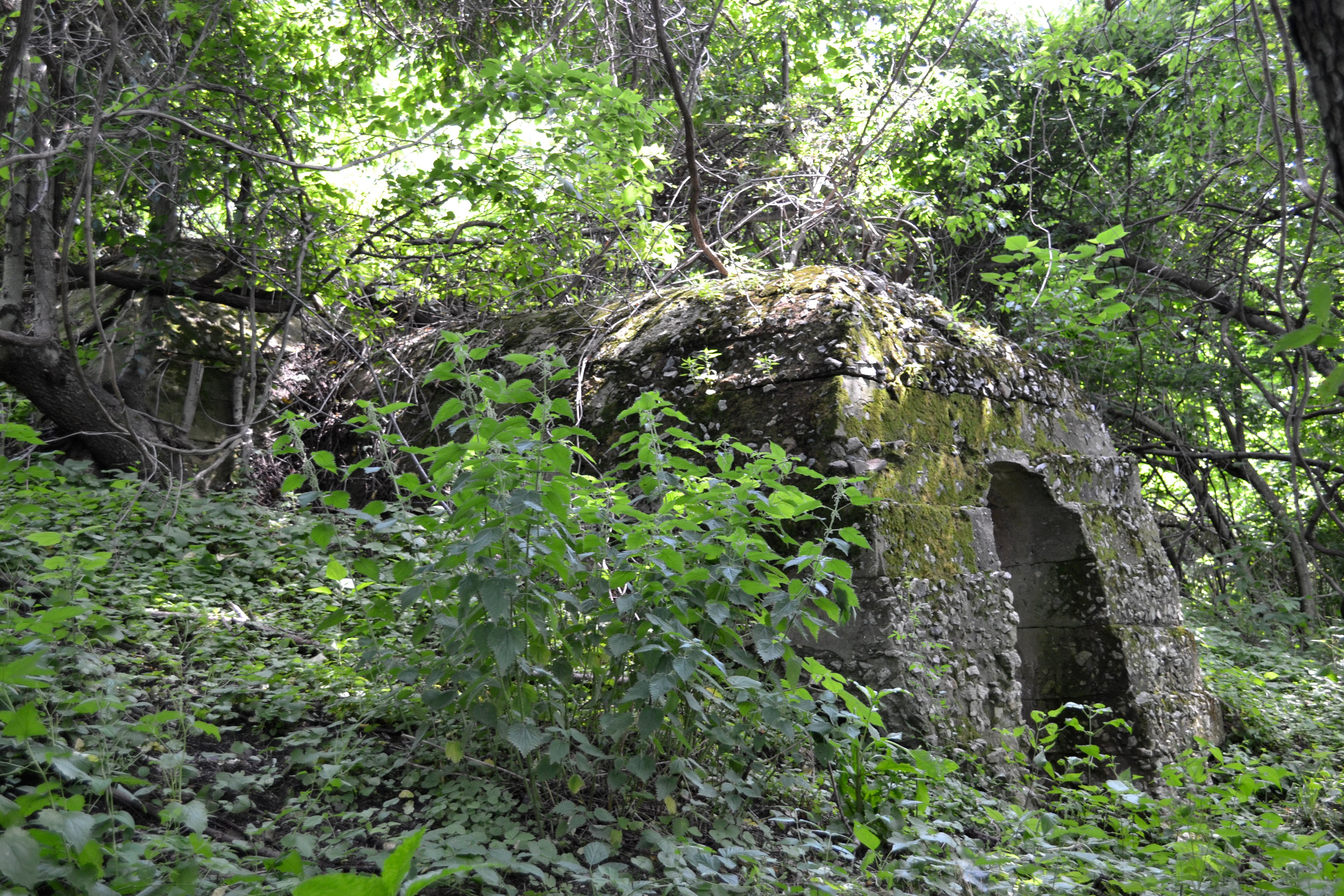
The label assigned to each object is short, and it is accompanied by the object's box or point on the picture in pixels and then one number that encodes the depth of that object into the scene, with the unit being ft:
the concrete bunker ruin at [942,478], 11.49
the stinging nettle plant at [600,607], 7.27
